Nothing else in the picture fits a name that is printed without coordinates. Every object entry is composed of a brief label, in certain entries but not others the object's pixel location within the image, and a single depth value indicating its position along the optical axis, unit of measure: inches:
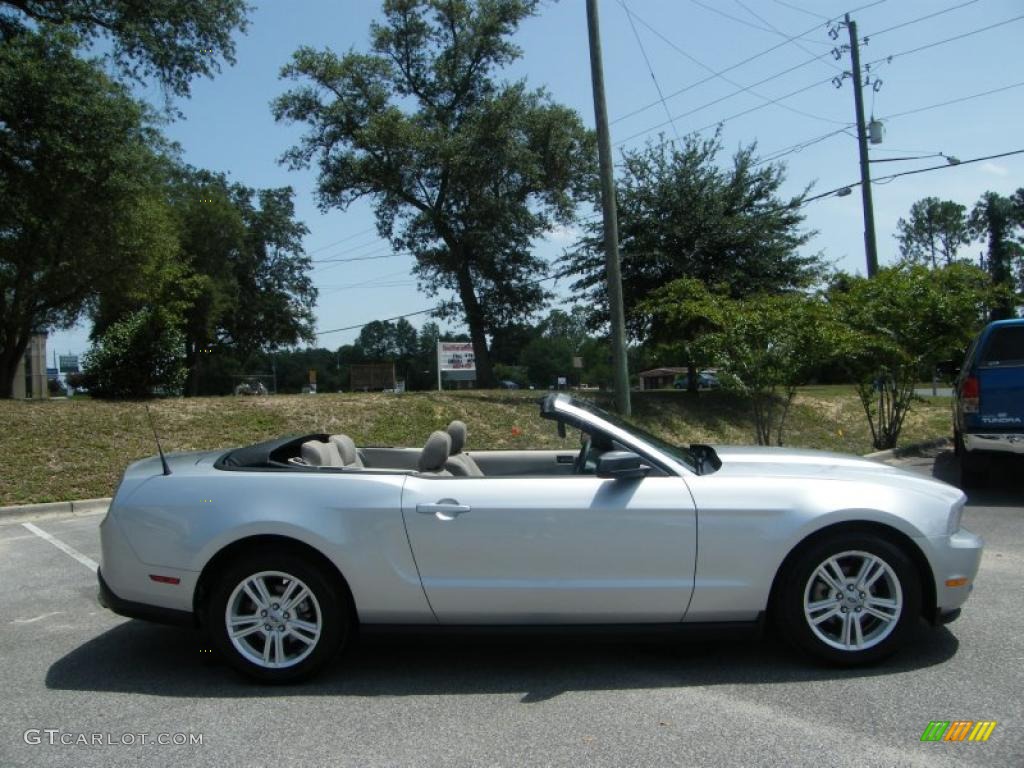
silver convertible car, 159.8
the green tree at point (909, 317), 553.3
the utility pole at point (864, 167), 840.9
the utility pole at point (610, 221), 541.0
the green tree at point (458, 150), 844.6
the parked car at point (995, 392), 352.4
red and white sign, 1484.3
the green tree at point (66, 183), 555.5
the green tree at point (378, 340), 3703.2
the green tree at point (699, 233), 780.0
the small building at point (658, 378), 3313.2
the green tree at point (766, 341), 521.3
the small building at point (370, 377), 1264.8
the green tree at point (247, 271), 1541.6
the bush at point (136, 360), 606.9
